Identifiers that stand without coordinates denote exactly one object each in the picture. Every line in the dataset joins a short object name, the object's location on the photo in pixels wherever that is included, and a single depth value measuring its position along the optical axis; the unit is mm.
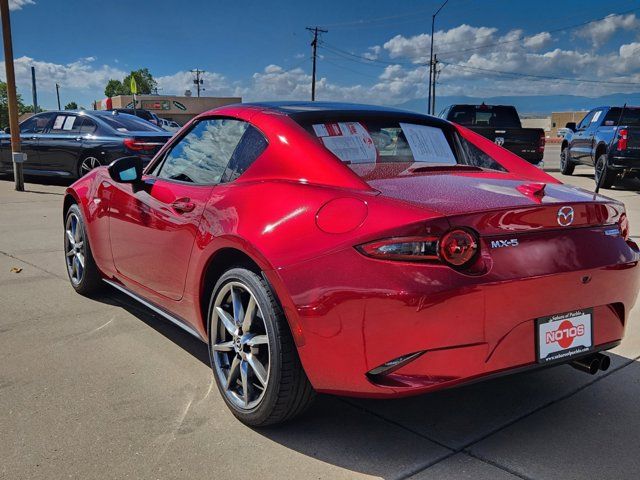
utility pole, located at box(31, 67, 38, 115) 65312
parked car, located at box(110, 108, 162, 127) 22658
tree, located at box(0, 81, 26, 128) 96875
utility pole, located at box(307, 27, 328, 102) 56438
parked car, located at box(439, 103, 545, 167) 13156
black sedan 10781
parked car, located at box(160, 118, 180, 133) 29698
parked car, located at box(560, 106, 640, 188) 11648
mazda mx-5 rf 2152
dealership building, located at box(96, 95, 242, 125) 74438
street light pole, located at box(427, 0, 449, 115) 48275
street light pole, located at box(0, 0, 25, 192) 11672
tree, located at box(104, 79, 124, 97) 133125
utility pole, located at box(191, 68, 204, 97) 106125
